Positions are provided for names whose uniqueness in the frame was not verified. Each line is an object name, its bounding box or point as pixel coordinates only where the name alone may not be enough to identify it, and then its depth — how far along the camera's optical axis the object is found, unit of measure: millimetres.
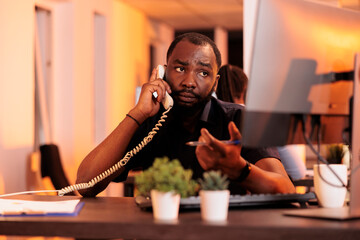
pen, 1559
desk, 1255
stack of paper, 1482
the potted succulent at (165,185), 1372
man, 2043
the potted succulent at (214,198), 1363
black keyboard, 1542
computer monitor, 1414
